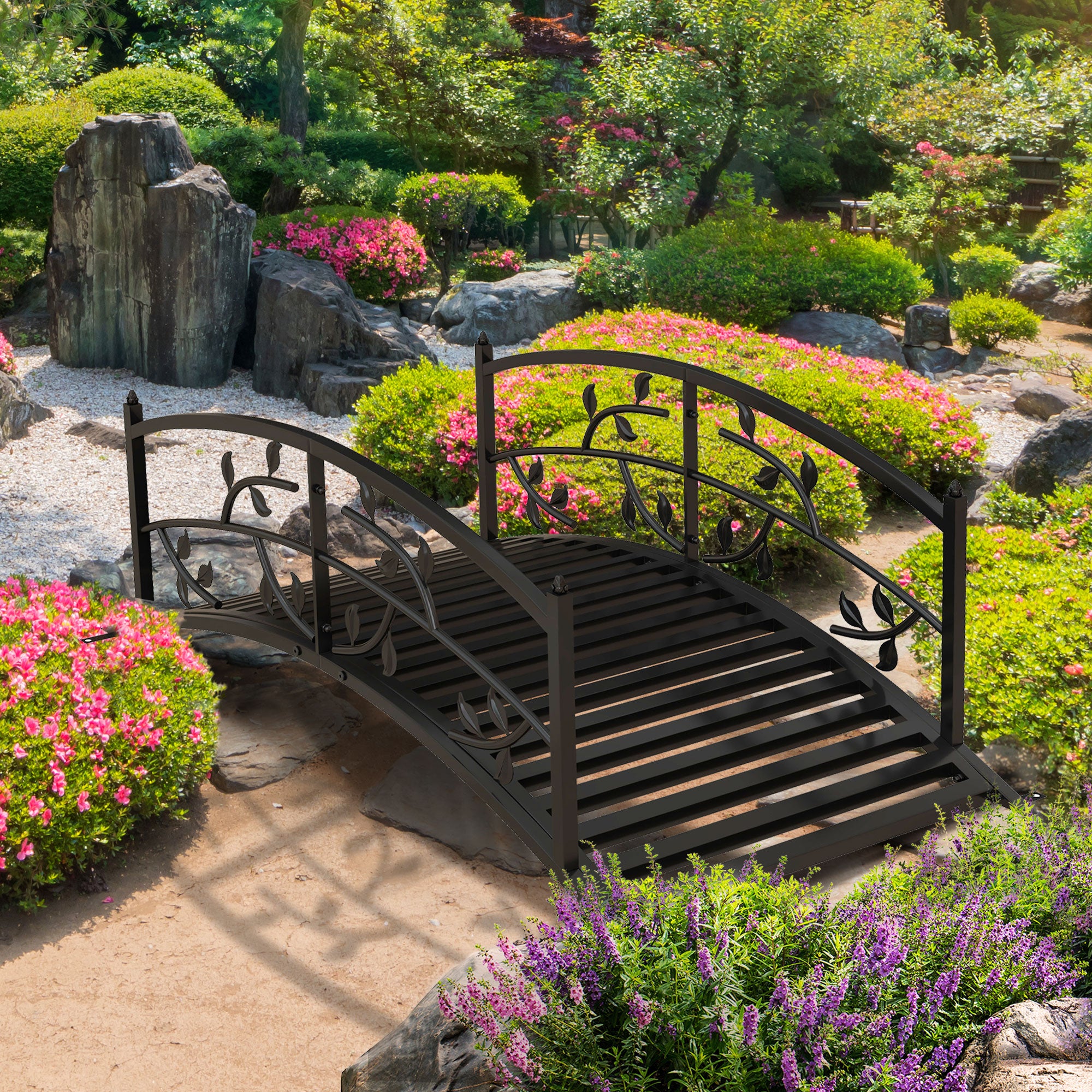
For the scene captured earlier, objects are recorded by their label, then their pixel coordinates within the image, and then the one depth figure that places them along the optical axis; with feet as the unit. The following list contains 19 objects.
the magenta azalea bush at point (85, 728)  11.68
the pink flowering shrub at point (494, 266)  51.47
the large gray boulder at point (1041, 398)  31.14
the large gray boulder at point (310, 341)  34.01
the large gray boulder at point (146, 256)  33.17
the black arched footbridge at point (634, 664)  10.90
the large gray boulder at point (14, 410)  28.42
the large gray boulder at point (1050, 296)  50.14
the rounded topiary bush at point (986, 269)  50.80
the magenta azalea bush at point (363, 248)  42.83
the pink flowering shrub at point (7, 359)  30.14
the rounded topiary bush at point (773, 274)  40.50
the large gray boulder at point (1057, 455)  21.49
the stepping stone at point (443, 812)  12.88
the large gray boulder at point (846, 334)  38.11
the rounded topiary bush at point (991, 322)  42.45
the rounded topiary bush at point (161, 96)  50.90
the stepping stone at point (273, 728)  14.26
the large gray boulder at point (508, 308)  43.88
